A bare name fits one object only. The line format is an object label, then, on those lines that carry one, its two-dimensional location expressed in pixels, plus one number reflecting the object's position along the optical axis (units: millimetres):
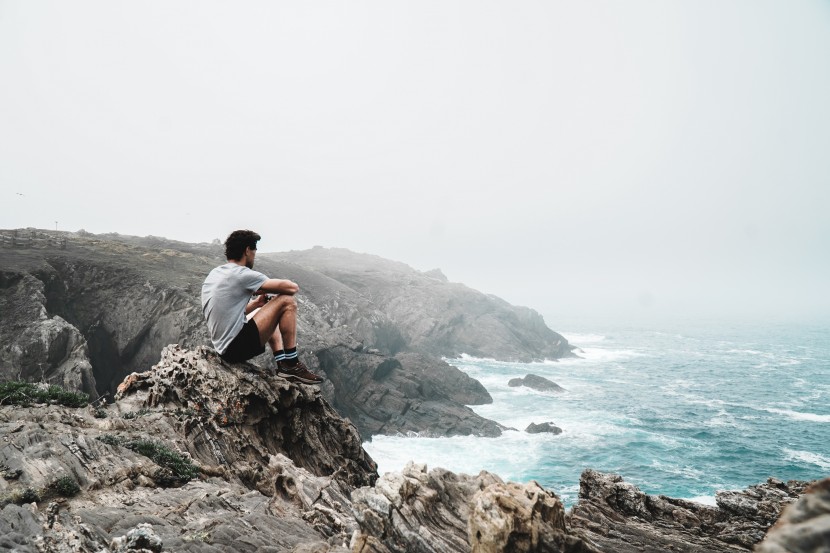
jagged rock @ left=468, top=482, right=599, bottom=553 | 4613
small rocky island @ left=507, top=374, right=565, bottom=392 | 67500
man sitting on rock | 7797
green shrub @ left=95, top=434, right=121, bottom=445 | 8000
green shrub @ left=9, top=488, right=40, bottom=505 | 5707
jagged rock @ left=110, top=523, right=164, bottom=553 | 5016
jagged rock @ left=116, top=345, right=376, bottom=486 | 9602
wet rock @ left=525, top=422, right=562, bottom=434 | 48469
